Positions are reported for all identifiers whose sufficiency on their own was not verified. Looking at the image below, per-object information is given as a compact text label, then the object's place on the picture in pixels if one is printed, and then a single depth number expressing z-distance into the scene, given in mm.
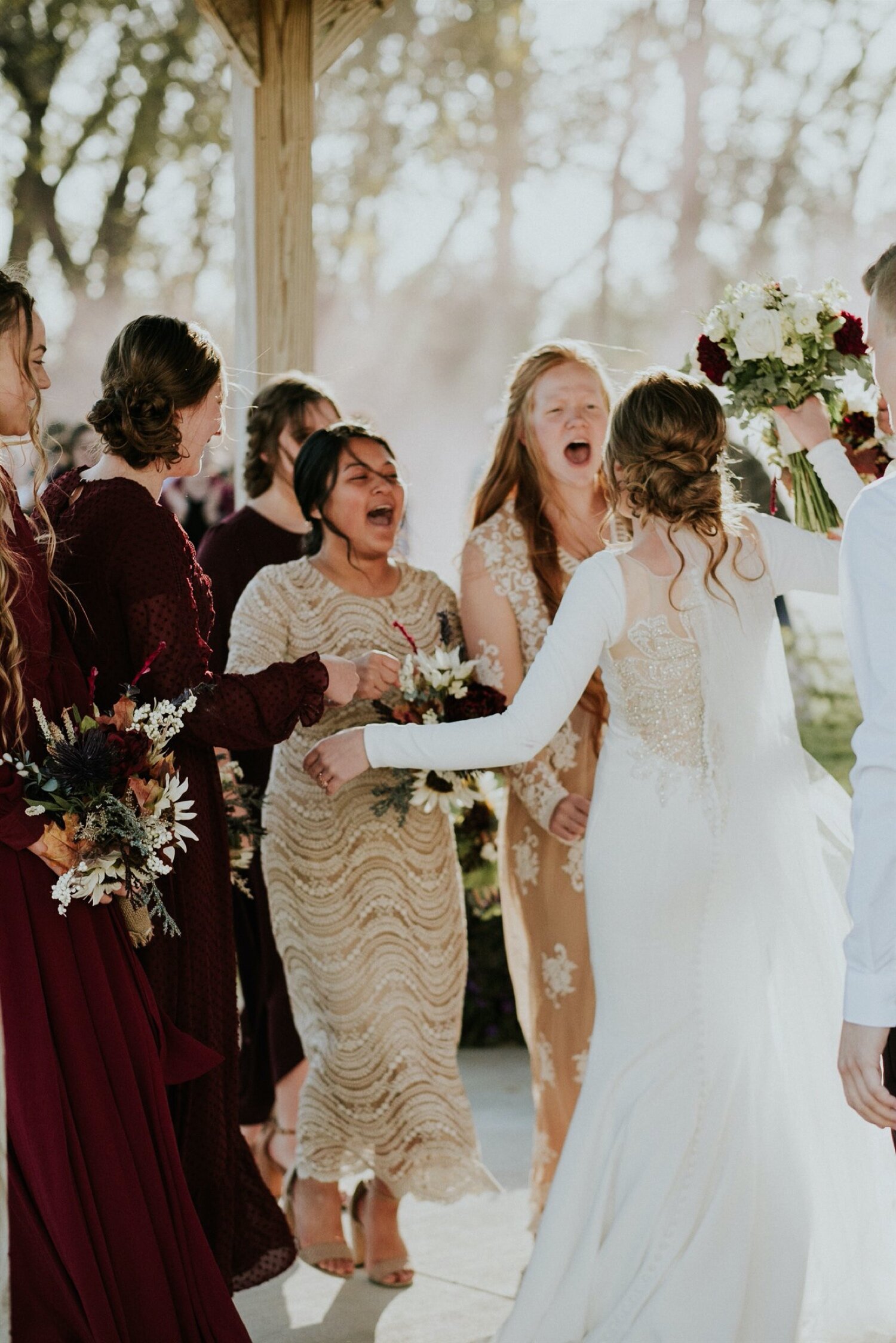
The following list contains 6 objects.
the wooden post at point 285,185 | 5223
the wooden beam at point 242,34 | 5125
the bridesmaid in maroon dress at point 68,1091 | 2887
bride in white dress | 3256
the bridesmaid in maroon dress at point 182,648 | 3451
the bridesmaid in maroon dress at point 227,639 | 5059
